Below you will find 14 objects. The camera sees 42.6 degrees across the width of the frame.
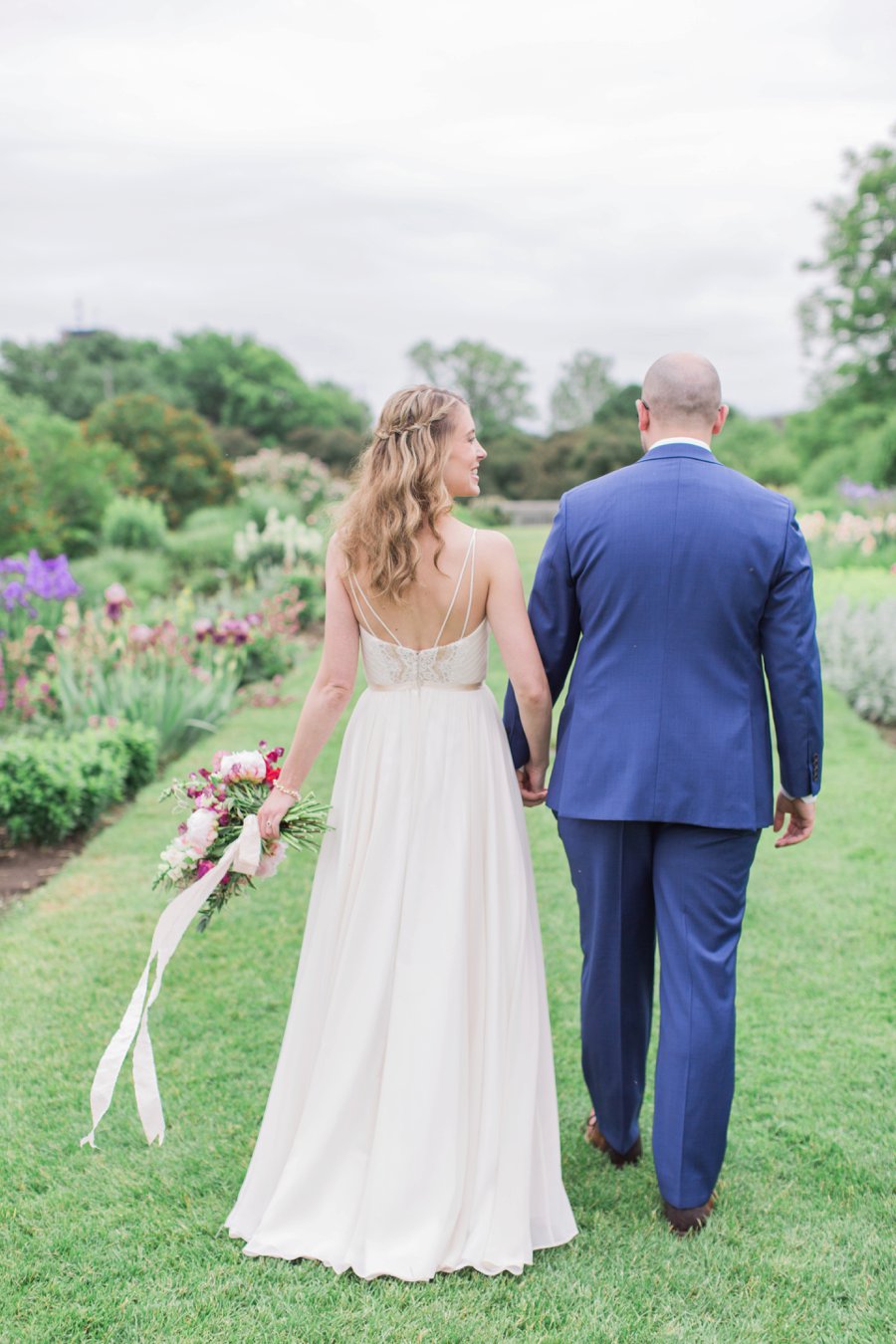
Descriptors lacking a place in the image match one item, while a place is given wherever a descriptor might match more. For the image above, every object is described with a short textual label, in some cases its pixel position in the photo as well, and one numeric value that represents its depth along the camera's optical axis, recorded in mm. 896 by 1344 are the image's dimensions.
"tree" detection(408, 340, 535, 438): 68062
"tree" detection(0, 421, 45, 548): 12031
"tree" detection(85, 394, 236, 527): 21016
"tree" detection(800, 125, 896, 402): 33969
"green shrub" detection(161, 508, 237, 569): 14711
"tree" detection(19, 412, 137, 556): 15672
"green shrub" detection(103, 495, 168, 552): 15234
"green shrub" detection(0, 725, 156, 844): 5949
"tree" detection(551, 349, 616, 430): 70312
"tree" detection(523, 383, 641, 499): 38219
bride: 2711
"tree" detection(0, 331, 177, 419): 47531
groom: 2684
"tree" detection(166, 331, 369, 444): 54938
